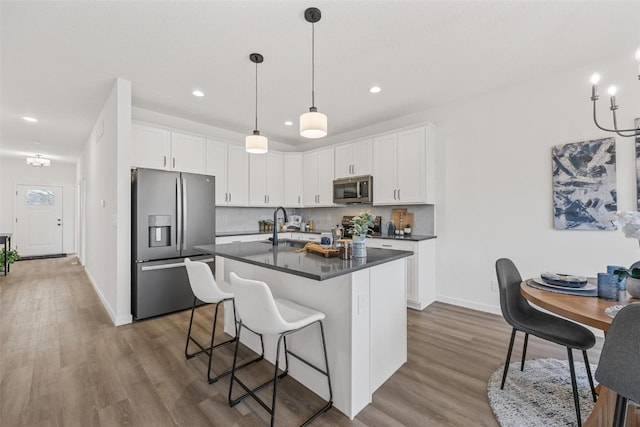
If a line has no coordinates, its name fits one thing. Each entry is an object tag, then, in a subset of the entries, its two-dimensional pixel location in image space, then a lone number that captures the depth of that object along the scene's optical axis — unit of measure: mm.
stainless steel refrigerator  3182
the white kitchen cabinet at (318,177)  4918
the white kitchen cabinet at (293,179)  5380
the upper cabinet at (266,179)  4926
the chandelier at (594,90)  1602
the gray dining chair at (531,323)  1624
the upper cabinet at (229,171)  4373
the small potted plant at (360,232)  1924
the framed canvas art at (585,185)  2674
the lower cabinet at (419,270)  3508
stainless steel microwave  4300
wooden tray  2062
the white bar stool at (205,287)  2061
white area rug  1643
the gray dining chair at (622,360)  1050
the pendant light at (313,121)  2004
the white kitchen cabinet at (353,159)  4348
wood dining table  1325
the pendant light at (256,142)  2597
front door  7250
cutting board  4145
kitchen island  1707
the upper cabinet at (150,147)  3566
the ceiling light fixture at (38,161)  6383
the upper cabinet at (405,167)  3748
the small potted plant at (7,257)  5341
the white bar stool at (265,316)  1513
